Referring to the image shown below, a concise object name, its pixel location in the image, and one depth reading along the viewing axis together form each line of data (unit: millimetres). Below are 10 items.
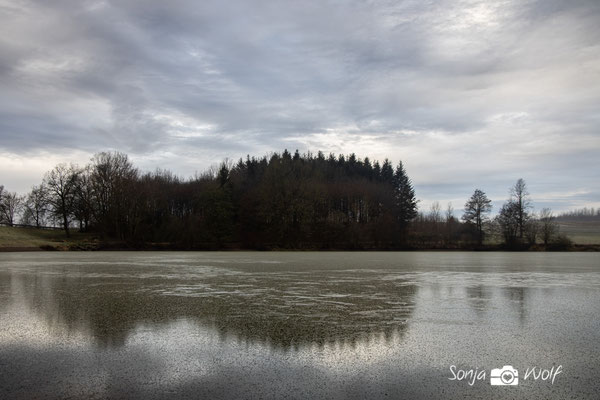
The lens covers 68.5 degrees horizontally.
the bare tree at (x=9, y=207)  103156
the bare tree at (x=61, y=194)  82000
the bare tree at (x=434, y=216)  118125
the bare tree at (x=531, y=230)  77812
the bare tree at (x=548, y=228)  77500
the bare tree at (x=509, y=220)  80438
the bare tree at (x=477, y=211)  85125
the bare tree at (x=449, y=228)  83000
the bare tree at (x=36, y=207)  85312
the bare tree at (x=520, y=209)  80875
